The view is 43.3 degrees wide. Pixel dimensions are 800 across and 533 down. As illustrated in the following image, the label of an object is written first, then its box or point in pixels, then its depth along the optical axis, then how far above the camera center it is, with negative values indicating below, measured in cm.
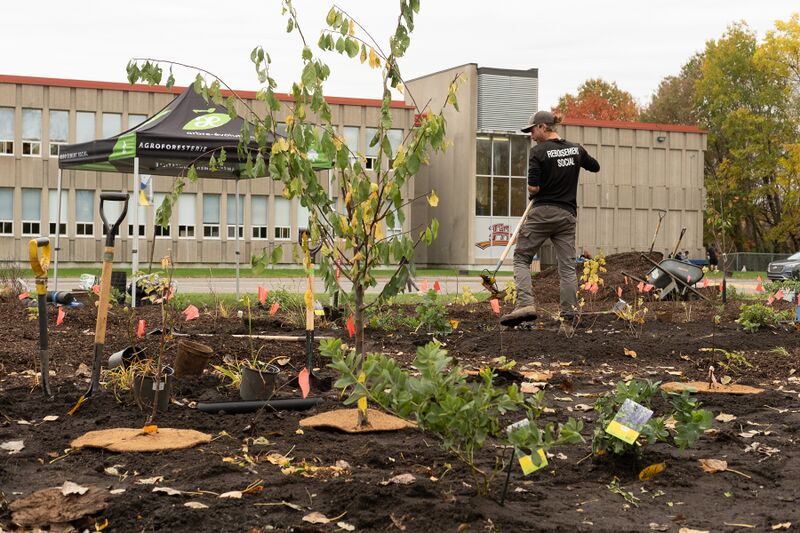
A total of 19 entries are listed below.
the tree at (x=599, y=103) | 6694 +982
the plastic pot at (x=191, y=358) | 627 -72
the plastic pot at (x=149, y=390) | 535 -79
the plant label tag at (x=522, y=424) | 351 -62
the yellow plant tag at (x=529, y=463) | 342 -74
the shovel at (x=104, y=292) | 534 -26
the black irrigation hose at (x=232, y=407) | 530 -86
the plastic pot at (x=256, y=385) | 557 -78
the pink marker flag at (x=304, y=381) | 485 -66
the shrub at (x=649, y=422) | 405 -71
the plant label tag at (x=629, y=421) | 393 -69
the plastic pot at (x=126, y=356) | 593 -69
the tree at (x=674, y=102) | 6469 +947
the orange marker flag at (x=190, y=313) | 643 -45
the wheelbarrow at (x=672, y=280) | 1462 -44
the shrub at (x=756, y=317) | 1004 -69
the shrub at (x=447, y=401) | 338 -53
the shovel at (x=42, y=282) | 541 -22
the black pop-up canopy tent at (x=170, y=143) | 1366 +139
